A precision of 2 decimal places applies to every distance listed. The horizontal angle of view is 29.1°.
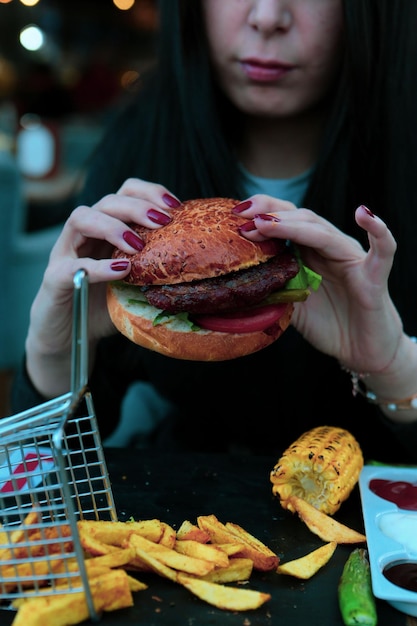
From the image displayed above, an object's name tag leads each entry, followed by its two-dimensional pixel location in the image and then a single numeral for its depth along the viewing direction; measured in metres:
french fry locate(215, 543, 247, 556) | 0.39
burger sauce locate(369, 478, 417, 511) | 0.45
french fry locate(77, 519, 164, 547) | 0.39
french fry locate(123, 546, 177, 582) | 0.37
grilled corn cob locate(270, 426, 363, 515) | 0.45
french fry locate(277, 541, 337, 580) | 0.39
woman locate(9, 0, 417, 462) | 0.52
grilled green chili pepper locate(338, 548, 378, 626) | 0.36
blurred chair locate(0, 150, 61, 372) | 1.28
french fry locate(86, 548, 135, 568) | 0.37
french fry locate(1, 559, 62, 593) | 0.36
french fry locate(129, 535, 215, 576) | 0.37
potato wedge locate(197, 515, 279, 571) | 0.39
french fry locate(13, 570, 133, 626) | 0.34
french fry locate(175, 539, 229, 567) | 0.38
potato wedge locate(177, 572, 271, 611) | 0.36
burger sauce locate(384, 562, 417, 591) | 0.37
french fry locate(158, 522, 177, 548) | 0.40
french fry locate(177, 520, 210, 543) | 0.40
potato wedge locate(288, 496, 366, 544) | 0.42
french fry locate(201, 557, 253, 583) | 0.38
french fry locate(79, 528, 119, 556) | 0.37
